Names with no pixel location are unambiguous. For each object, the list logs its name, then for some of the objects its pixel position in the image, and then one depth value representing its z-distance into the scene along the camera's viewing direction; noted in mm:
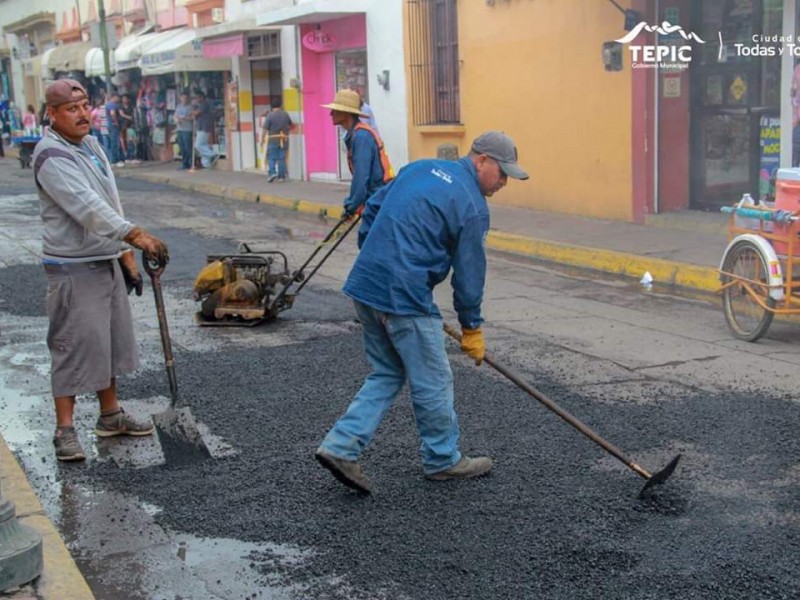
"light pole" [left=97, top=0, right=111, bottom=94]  28222
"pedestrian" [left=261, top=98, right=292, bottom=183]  22281
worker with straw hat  8250
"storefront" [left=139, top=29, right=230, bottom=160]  25641
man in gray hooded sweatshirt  5246
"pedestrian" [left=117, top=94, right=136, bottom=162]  29328
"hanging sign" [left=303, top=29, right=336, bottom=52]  21516
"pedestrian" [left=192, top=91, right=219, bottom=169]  26219
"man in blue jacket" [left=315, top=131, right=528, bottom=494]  4707
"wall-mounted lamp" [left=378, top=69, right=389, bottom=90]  19219
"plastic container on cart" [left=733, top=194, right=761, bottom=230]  8039
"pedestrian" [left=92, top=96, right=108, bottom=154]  29041
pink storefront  20922
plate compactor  8469
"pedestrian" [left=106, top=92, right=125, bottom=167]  28875
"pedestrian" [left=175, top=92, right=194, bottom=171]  26703
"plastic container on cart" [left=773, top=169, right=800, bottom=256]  7621
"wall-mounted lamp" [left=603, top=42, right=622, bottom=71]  13438
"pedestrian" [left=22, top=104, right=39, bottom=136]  33806
